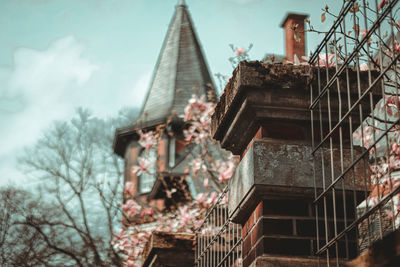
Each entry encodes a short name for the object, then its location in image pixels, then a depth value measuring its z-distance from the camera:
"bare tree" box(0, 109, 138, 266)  15.79
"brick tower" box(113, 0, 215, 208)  31.72
